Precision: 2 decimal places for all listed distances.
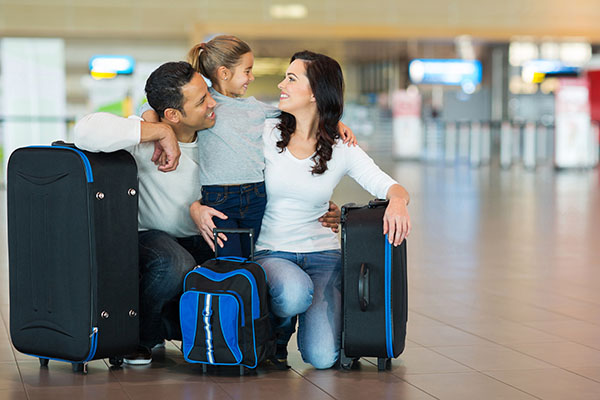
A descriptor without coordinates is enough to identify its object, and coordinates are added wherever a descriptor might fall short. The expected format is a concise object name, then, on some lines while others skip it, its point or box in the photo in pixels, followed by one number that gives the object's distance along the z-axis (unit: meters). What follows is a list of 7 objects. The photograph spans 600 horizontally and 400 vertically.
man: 5.11
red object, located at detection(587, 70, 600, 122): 32.39
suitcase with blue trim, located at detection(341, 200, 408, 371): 5.10
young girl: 5.27
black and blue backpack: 4.91
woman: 5.29
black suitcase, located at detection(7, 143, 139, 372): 4.90
